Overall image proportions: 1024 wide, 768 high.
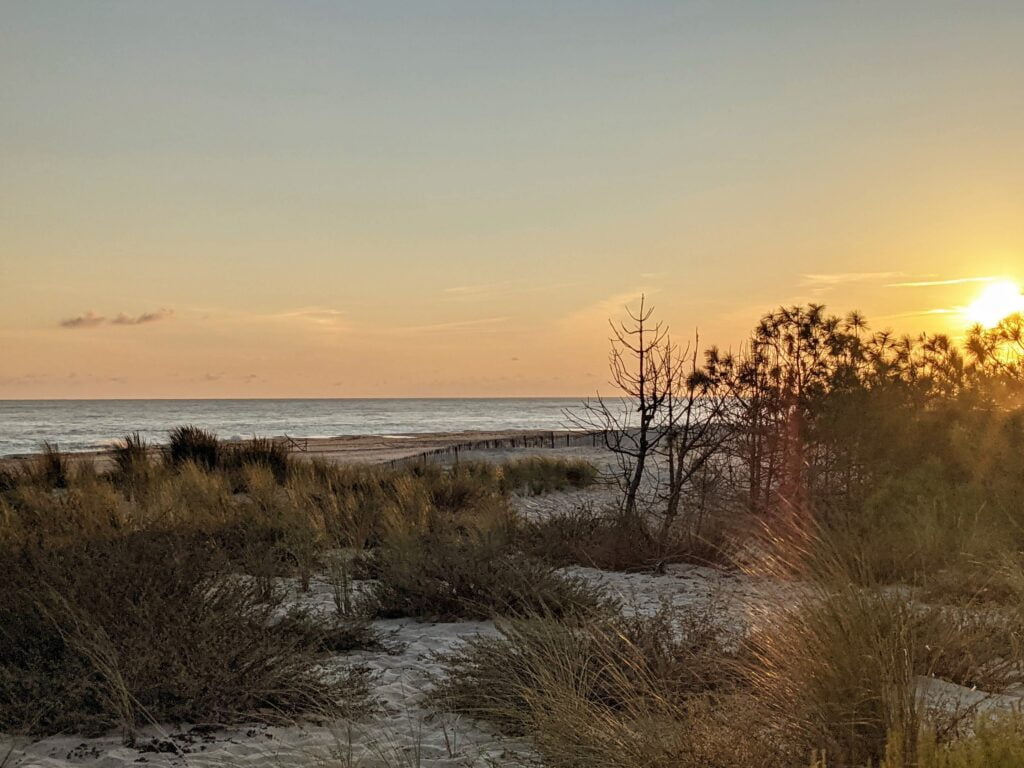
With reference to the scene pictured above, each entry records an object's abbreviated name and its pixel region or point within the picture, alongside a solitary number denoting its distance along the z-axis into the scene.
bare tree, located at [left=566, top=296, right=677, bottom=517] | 11.44
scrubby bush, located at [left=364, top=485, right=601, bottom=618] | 6.92
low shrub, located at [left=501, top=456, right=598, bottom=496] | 21.34
